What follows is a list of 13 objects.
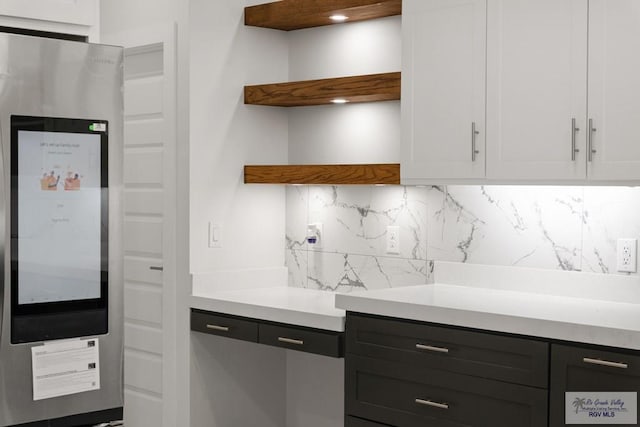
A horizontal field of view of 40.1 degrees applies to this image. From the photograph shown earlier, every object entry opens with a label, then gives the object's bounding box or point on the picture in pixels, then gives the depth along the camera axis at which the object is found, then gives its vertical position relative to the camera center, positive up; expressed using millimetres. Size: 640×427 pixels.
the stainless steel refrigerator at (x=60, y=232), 2396 -127
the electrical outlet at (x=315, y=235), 4410 -240
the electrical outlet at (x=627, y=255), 3299 -250
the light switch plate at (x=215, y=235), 4266 -235
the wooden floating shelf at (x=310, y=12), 3920 +815
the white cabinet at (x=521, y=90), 2980 +359
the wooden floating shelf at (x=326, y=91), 3826 +447
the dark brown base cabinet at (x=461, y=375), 2803 -646
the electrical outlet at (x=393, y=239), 4090 -241
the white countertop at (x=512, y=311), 2771 -433
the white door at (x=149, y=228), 4316 -212
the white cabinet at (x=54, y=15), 2586 +517
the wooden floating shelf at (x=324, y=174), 3807 +62
